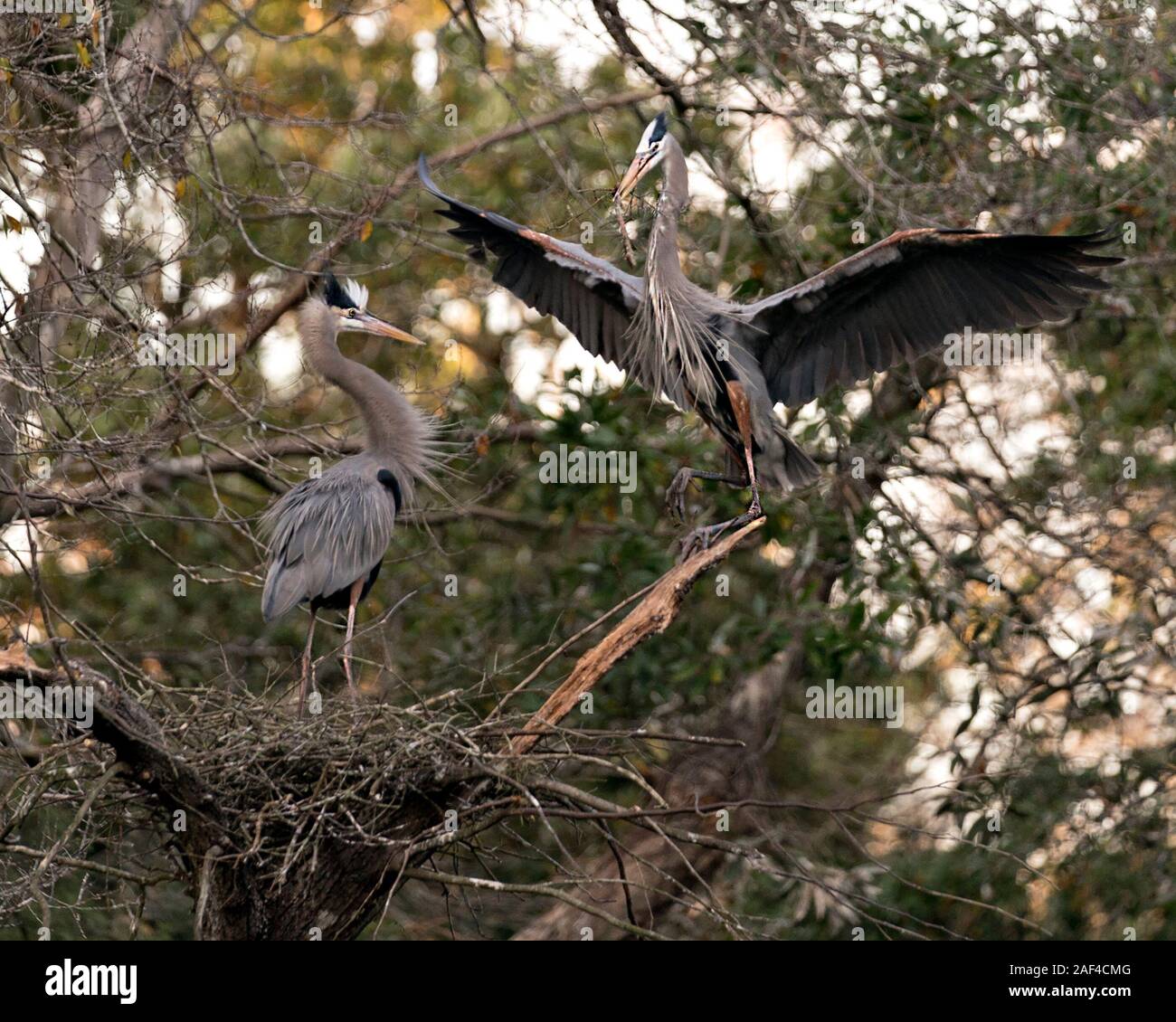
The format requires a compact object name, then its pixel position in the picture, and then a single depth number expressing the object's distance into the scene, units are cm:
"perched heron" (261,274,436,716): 1181
